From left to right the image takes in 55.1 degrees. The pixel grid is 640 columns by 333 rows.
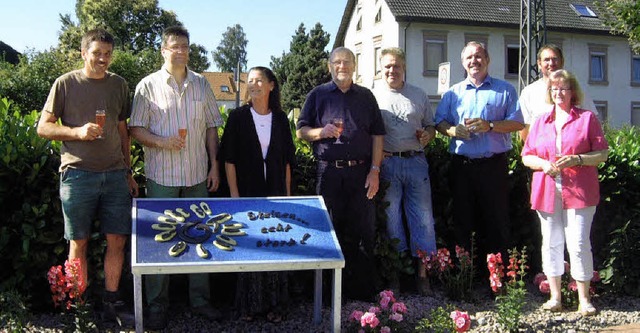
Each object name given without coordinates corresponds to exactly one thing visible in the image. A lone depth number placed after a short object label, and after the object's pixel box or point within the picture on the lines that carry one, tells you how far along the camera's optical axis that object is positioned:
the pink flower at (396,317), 4.30
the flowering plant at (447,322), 4.15
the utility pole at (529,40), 17.62
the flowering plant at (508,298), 4.52
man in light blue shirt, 5.36
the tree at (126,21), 40.00
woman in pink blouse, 4.91
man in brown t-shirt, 4.34
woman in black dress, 4.77
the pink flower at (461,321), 4.14
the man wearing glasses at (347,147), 4.99
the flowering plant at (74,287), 4.21
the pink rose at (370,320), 4.20
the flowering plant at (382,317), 4.22
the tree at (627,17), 17.11
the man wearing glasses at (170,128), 4.61
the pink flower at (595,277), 5.48
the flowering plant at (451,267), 5.39
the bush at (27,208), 4.65
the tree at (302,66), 42.69
